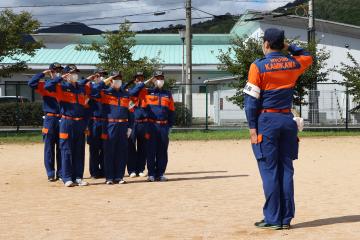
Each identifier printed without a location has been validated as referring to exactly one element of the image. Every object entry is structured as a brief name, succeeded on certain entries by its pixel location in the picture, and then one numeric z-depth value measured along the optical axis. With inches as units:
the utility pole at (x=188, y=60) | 1254.1
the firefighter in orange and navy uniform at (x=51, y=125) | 474.6
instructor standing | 290.7
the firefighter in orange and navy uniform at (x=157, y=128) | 494.9
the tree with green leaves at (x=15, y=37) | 1155.9
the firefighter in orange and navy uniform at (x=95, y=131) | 489.4
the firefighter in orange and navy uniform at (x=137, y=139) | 499.2
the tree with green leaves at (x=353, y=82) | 1147.5
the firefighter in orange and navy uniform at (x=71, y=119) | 460.8
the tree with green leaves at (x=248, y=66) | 1113.4
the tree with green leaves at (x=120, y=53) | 1267.2
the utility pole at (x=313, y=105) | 1236.2
